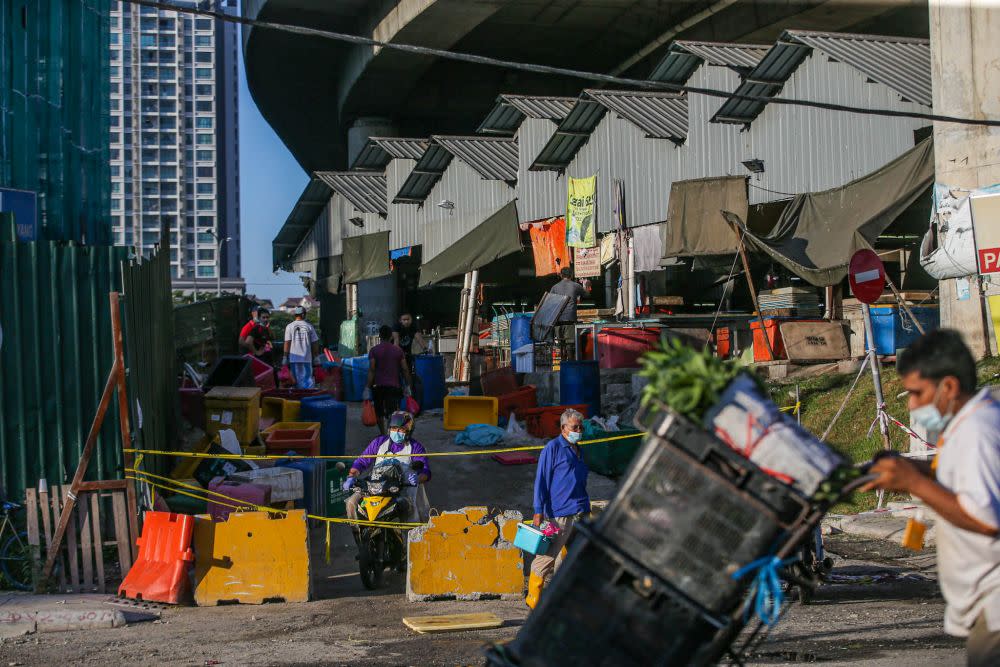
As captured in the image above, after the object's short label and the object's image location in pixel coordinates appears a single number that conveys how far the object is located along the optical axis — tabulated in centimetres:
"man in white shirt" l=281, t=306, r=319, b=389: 2209
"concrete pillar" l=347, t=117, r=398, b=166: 4303
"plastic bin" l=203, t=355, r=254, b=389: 1689
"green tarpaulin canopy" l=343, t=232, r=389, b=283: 3545
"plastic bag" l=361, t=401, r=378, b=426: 1856
